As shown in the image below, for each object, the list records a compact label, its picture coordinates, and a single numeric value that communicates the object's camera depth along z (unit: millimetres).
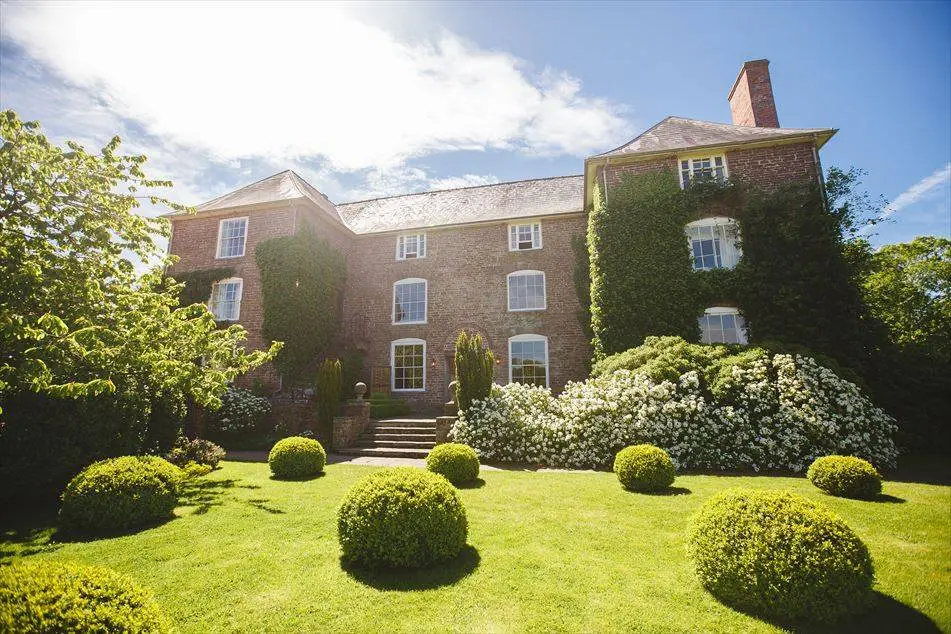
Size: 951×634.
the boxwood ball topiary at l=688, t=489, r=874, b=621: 3441
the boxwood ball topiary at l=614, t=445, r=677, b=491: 7551
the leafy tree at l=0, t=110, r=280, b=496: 5602
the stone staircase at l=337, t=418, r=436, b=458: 12742
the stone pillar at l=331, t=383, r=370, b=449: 13523
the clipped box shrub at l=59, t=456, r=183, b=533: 5914
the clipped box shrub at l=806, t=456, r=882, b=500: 6633
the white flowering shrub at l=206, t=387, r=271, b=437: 14406
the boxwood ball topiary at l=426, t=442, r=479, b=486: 8453
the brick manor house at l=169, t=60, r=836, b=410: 16750
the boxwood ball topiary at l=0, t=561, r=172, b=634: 2498
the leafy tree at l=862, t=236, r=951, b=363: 22172
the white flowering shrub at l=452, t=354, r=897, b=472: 9188
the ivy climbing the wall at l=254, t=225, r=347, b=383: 17266
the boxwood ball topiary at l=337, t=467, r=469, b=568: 4609
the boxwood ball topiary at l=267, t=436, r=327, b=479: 9547
